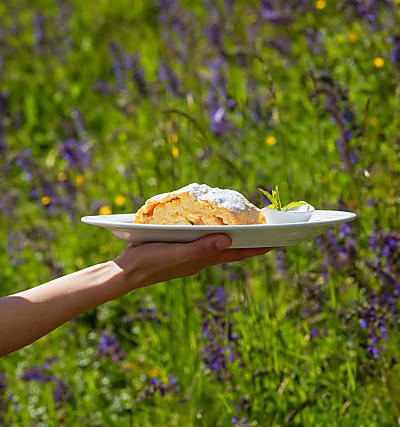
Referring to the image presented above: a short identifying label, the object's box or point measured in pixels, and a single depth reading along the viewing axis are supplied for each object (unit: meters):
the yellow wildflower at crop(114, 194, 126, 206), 3.88
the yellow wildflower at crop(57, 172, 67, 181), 3.78
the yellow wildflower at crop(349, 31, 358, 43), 4.04
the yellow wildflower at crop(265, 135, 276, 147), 3.72
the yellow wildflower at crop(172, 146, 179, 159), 2.90
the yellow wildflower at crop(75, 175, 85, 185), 4.14
